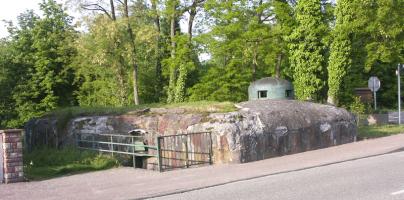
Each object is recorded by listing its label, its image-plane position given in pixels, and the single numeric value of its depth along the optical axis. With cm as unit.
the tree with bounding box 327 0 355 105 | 2875
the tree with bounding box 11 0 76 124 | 3728
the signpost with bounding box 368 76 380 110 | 3378
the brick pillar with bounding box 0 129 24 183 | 1225
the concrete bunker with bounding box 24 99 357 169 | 1524
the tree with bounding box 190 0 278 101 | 3169
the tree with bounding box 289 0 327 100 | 2989
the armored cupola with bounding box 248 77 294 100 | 2273
